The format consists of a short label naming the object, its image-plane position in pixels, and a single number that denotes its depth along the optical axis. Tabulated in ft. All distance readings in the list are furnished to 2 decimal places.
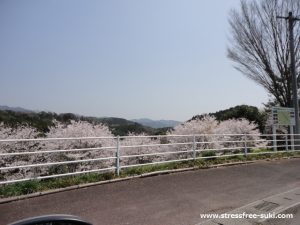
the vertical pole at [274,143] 37.90
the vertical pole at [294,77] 42.87
